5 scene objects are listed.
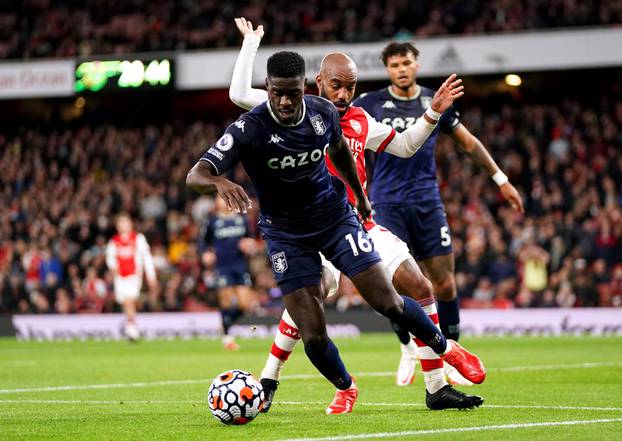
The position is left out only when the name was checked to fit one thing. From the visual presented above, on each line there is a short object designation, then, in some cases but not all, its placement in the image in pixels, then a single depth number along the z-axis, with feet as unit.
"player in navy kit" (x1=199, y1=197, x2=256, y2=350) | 62.80
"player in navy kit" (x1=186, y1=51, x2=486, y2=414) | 24.58
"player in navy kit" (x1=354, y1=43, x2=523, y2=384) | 34.91
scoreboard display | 92.07
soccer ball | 24.85
